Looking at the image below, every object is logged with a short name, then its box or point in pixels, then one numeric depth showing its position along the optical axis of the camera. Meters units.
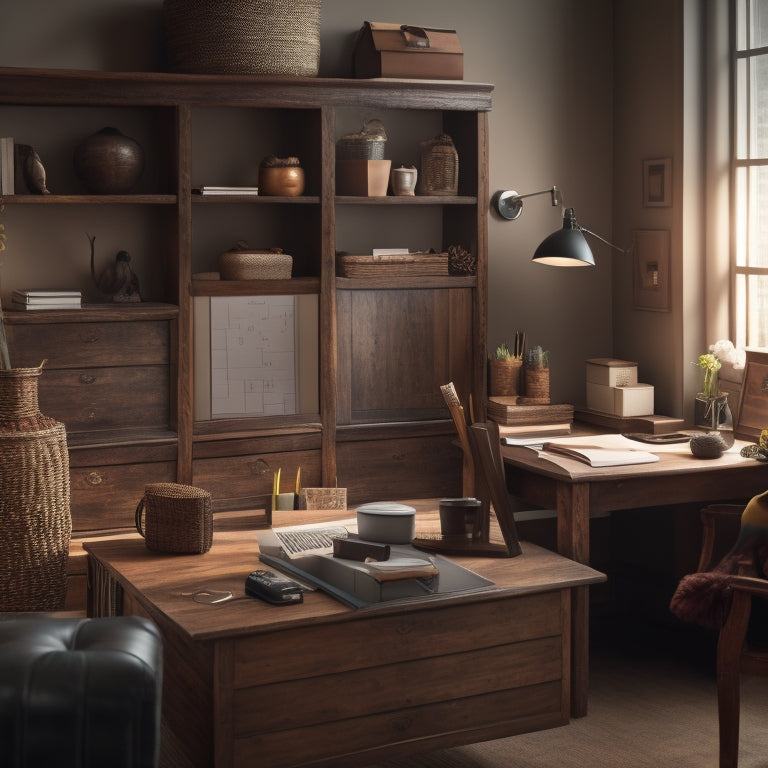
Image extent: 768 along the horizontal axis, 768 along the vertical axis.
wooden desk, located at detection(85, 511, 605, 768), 3.03
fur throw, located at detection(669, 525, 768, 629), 3.45
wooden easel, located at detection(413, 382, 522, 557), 3.68
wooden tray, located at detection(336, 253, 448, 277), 4.70
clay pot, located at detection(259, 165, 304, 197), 4.60
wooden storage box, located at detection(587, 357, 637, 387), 4.94
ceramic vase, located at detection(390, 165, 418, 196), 4.78
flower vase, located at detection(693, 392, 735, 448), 4.60
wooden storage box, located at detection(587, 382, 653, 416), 4.87
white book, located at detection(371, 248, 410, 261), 4.73
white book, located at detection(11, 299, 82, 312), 4.26
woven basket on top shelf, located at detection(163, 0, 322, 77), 4.35
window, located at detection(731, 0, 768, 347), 4.70
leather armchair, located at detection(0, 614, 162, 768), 2.16
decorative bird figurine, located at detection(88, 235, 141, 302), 4.57
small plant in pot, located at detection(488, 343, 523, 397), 4.96
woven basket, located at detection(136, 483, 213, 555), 3.56
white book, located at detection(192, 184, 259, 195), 4.47
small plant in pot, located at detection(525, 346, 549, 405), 4.91
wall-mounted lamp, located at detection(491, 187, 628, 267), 4.46
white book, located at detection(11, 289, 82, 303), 4.25
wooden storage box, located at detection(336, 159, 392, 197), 4.71
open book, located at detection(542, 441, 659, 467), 4.07
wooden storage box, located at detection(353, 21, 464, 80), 4.63
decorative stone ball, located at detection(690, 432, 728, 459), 4.21
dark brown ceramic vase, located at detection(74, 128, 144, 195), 4.36
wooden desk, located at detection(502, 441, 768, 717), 3.96
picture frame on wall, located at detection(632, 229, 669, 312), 4.98
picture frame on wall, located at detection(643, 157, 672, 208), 4.94
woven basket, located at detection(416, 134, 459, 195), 4.84
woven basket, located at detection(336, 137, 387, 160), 4.72
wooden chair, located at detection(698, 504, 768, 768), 3.36
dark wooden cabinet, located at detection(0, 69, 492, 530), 4.36
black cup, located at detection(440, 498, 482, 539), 3.71
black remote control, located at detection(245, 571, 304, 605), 3.13
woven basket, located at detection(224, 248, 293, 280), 4.56
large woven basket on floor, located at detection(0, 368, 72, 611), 4.04
